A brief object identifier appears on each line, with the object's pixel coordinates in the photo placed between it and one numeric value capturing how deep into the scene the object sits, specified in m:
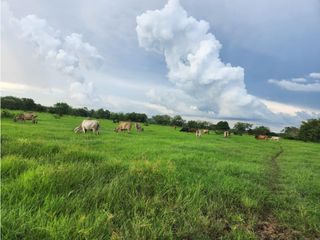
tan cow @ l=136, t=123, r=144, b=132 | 25.56
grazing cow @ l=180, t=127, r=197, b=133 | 38.65
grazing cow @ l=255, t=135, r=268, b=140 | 37.91
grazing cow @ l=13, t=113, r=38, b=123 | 21.99
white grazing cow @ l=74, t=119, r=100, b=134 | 16.68
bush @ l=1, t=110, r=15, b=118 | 24.87
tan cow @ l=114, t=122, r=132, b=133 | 22.20
